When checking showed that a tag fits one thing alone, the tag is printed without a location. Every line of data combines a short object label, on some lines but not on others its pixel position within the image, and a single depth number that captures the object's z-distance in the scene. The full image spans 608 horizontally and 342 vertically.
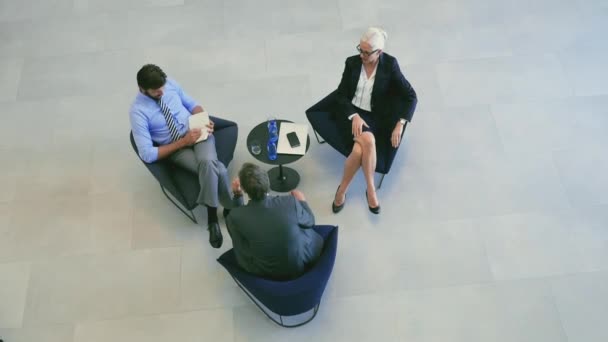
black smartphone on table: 3.76
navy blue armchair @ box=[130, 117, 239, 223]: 3.63
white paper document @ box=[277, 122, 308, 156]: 3.73
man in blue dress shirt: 3.58
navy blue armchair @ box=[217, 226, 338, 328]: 3.00
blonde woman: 3.77
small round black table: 3.71
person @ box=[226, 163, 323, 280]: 2.85
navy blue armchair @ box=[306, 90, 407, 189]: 3.82
